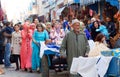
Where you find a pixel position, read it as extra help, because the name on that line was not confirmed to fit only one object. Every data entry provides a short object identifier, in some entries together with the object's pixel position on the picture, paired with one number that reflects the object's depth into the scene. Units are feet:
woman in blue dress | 31.18
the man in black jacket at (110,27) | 33.60
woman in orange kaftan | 34.59
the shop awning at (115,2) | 36.82
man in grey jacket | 21.79
